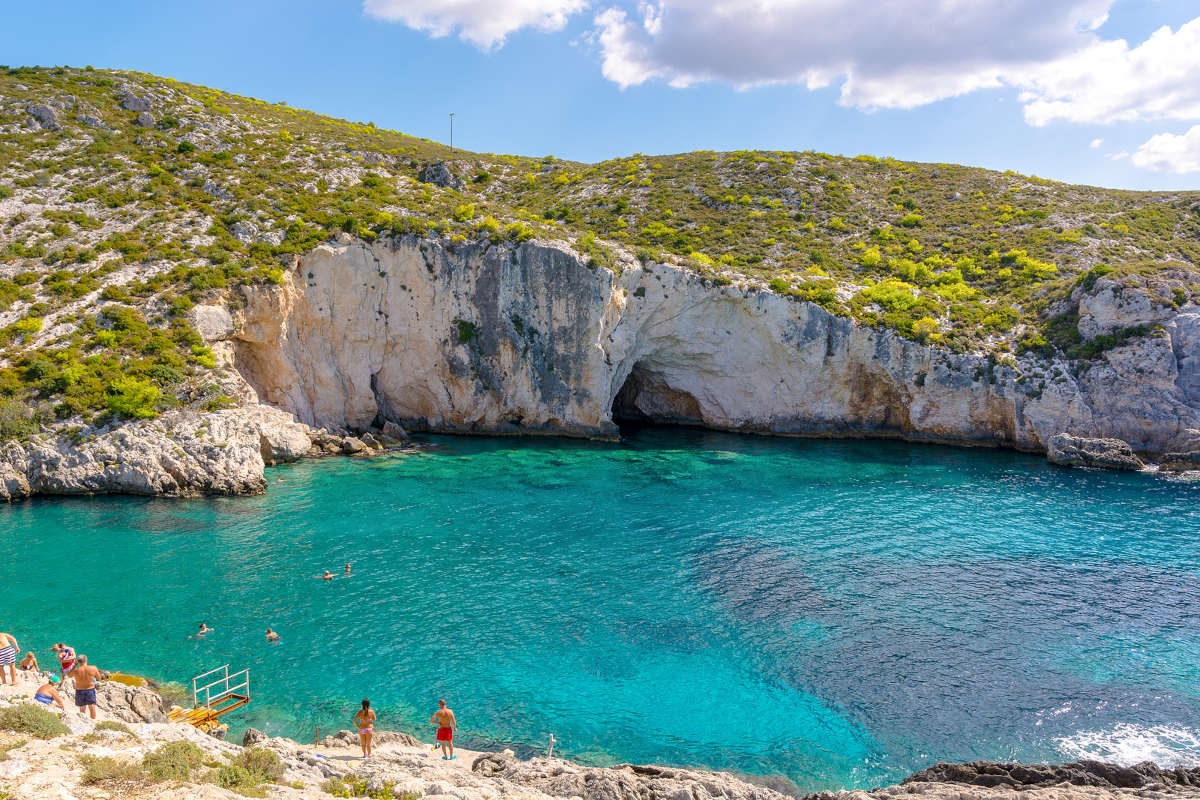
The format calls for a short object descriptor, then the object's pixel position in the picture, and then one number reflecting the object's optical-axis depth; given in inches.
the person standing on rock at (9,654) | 561.3
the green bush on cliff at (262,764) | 418.3
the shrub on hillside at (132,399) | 1275.8
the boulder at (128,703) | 565.9
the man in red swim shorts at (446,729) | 573.9
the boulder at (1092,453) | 1549.0
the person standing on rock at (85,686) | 532.4
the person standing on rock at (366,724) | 548.1
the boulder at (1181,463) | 1539.1
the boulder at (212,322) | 1491.1
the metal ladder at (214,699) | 608.4
